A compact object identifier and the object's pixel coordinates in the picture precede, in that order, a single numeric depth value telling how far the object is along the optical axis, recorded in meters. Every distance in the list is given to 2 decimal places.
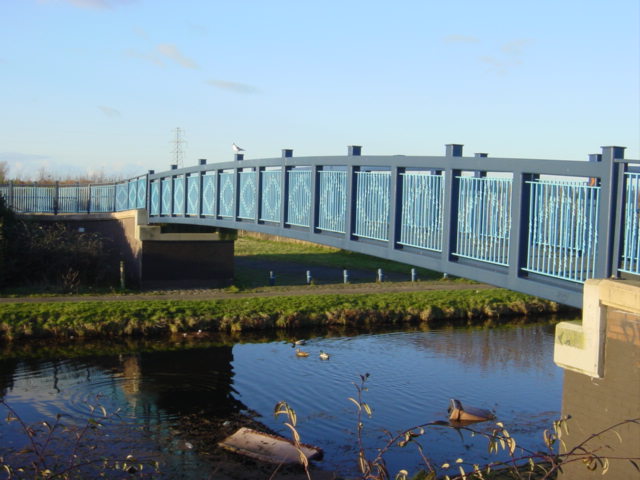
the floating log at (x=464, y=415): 14.01
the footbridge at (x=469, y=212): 8.09
